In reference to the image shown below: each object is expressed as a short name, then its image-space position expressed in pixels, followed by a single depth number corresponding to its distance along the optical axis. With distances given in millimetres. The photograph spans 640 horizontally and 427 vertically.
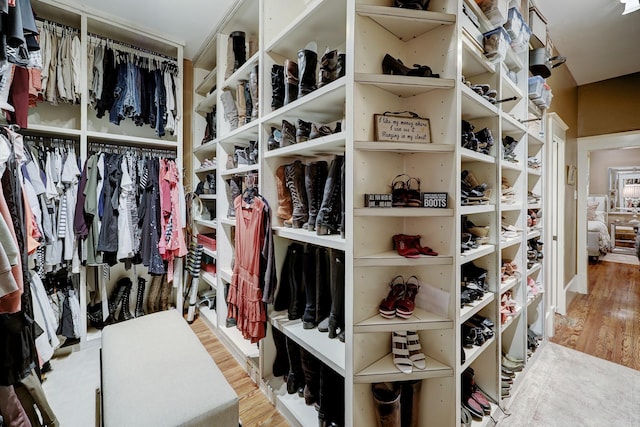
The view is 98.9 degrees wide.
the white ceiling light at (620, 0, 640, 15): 2154
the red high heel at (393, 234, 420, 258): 1211
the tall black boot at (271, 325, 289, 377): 1835
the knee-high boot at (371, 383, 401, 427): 1211
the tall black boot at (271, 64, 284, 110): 1749
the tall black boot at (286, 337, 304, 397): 1706
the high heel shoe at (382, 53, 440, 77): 1227
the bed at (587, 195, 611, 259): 5738
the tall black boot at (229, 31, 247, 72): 2438
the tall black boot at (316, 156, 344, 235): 1431
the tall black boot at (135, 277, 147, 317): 2756
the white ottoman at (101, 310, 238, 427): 1055
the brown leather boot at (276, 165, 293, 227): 1767
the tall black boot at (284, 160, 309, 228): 1661
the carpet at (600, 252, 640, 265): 5805
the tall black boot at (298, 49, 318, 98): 1500
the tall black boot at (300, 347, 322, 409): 1596
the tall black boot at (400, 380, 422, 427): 1316
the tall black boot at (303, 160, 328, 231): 1575
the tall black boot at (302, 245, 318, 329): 1625
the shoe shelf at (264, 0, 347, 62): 1405
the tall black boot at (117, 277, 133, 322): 2654
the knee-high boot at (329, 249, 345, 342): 1469
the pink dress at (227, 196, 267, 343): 1723
